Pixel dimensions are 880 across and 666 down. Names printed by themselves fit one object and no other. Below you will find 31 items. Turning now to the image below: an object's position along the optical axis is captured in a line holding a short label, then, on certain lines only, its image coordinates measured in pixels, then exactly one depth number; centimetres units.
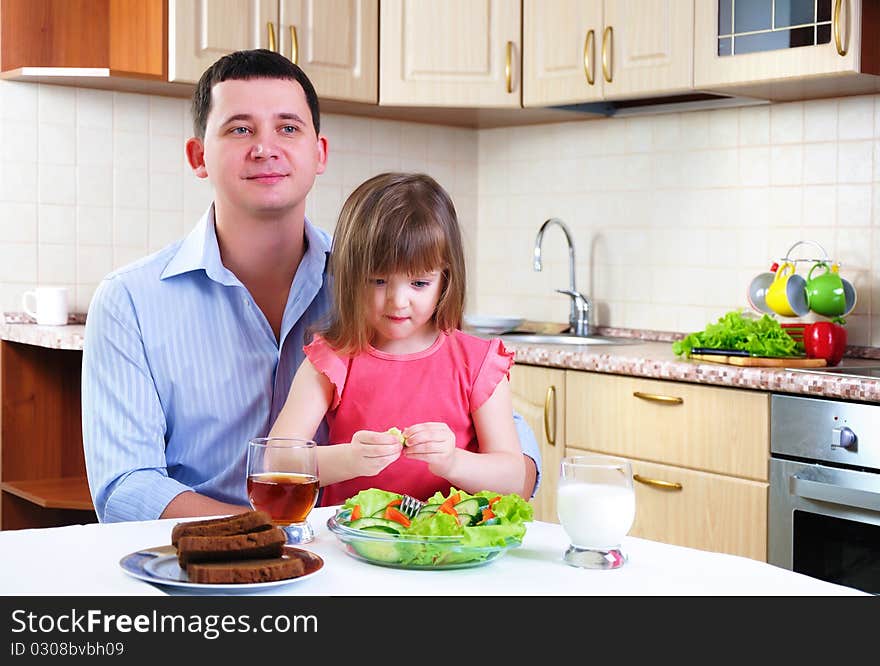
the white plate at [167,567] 105
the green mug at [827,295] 304
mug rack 318
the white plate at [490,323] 385
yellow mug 310
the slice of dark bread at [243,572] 106
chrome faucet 381
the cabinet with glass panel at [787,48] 277
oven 249
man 169
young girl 166
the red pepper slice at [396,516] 120
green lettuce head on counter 284
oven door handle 248
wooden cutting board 279
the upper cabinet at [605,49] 318
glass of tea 121
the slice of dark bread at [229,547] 108
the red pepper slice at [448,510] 121
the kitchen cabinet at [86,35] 332
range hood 340
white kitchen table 108
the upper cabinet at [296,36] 330
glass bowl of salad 114
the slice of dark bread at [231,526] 111
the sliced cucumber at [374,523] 118
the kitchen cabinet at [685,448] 271
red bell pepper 284
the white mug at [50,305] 334
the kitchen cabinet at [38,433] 328
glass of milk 118
